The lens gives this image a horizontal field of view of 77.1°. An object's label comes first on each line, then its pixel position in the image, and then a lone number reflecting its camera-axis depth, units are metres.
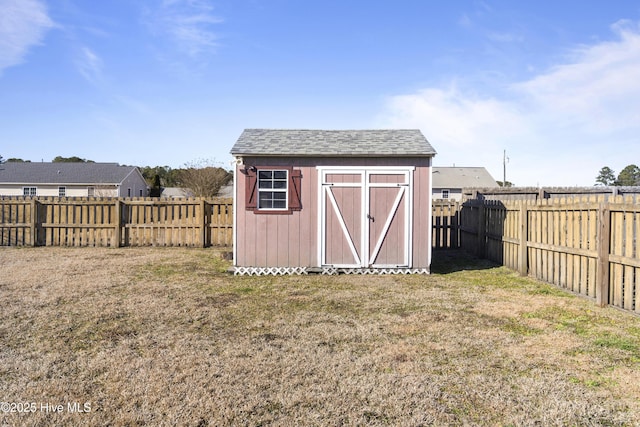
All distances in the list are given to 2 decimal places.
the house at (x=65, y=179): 34.47
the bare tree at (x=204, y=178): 32.03
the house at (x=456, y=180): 43.25
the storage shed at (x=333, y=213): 9.30
